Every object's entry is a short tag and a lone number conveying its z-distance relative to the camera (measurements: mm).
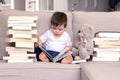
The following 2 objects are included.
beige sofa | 2366
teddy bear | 2773
